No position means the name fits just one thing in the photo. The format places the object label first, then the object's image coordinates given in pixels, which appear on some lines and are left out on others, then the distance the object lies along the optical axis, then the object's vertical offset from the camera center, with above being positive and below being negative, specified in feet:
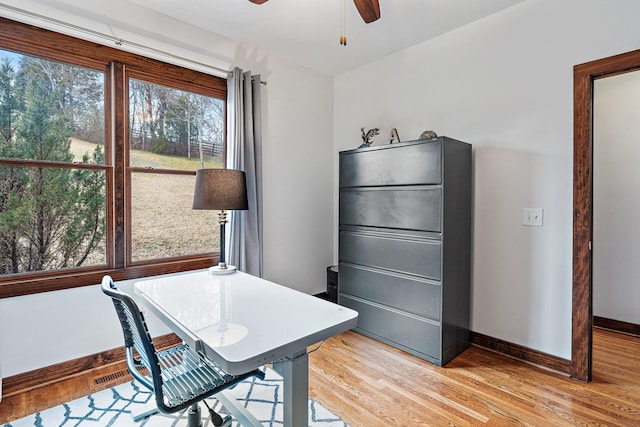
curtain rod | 6.41 +3.75
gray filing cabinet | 7.80 -0.88
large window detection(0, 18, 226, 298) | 6.74 +1.09
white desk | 3.63 -1.47
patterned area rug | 5.84 -3.71
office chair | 3.98 -2.38
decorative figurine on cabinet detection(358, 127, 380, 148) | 10.06 +2.21
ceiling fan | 5.79 +3.53
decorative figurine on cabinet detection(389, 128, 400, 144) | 9.44 +2.02
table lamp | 6.61 +0.35
